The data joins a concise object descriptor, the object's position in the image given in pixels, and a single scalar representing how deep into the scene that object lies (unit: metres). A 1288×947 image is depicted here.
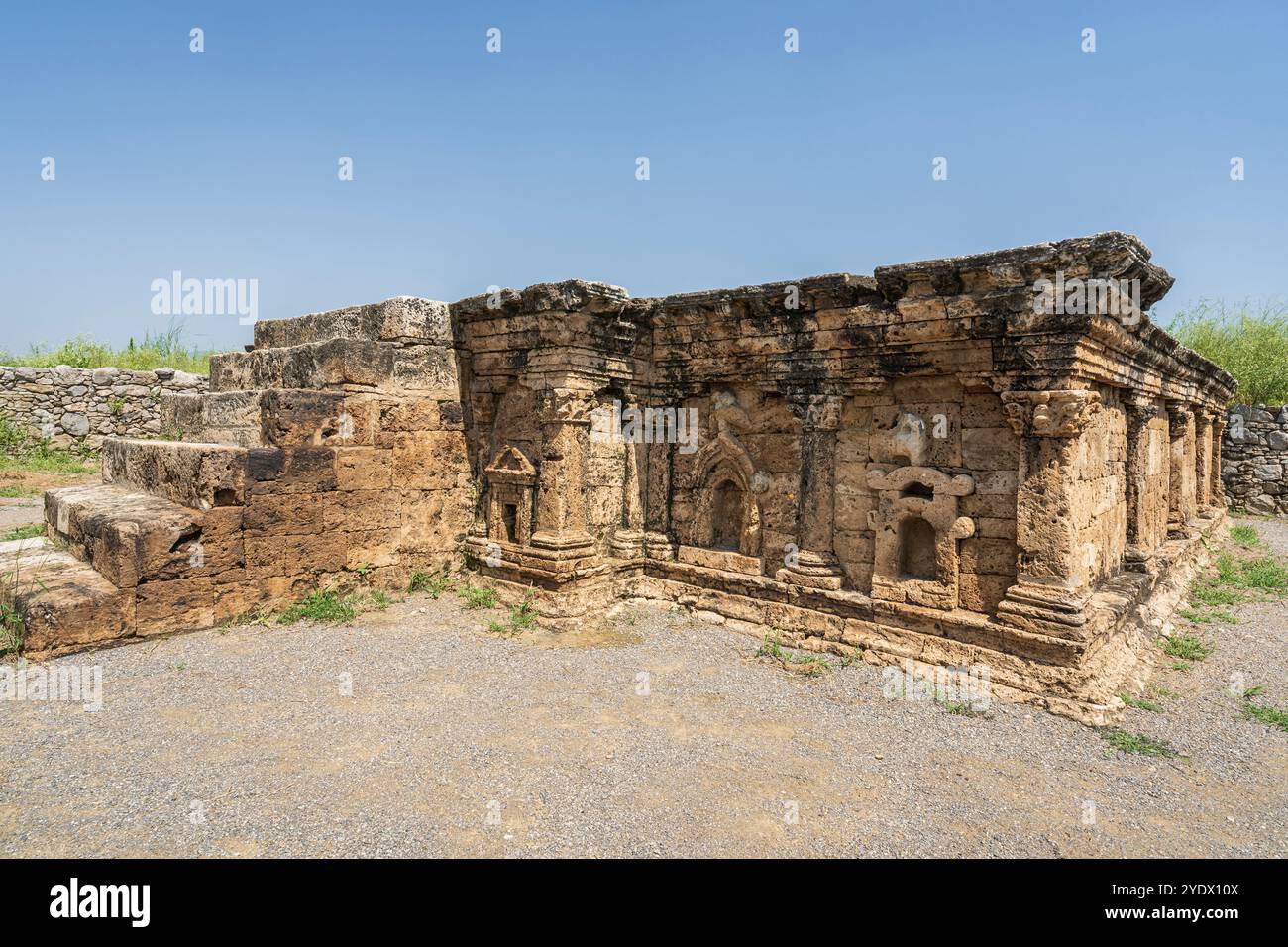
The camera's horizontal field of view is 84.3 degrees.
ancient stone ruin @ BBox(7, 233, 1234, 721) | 5.78
